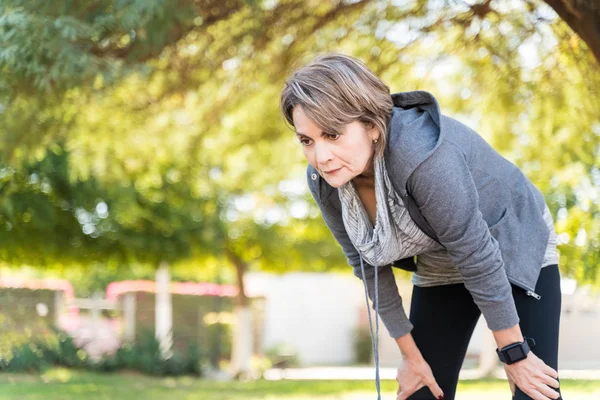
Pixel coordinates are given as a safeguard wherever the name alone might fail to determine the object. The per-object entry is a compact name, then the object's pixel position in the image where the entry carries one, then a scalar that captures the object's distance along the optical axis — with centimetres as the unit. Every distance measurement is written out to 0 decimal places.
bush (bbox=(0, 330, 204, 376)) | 976
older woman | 170
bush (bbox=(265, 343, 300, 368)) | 1723
